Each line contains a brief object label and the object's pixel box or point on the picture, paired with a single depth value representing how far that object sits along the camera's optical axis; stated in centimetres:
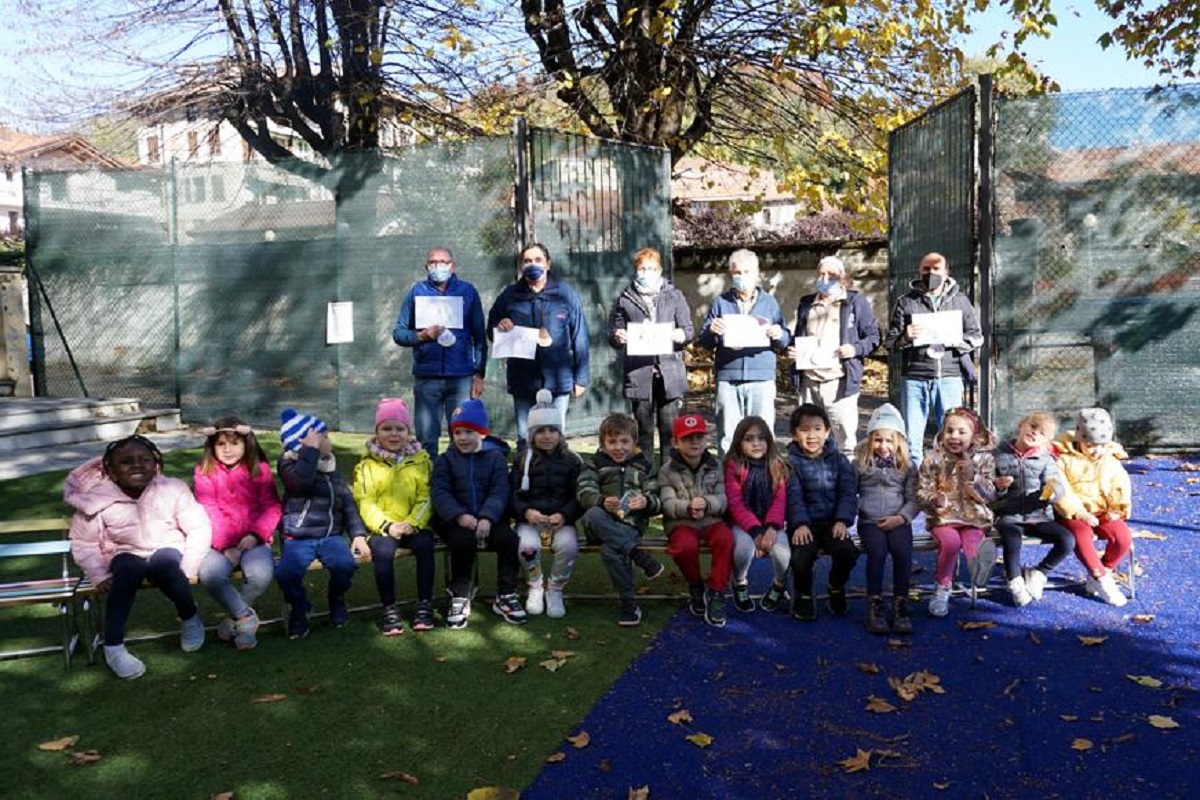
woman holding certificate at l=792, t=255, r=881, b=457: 838
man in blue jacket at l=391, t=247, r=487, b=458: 843
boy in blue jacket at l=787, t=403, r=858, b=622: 611
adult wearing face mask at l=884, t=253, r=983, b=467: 861
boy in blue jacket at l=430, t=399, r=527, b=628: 614
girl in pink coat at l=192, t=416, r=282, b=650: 572
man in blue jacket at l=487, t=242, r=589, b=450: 862
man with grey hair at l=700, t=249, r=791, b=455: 808
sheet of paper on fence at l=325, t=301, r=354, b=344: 1205
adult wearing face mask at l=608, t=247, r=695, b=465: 835
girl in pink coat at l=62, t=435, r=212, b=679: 539
